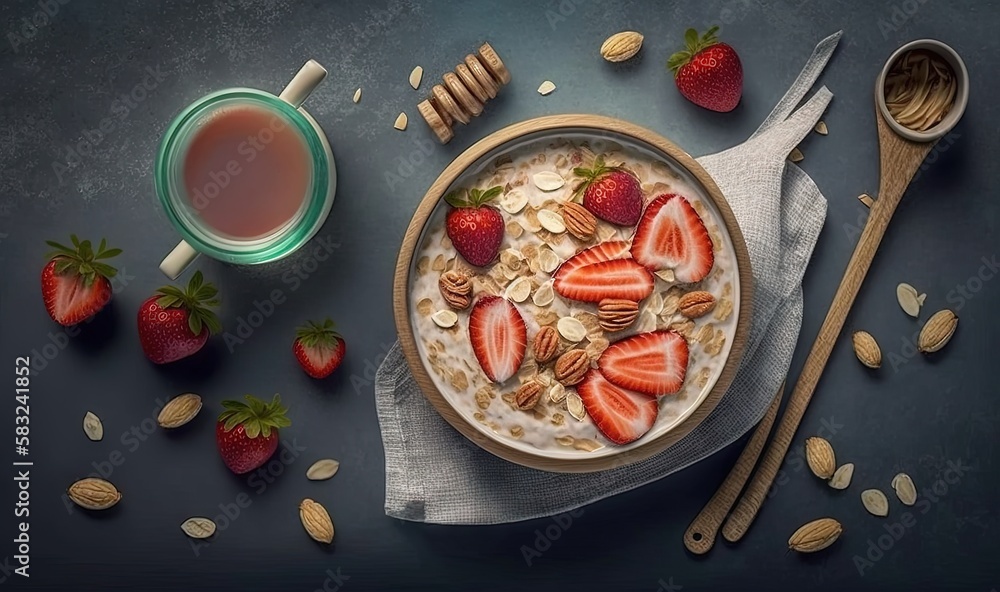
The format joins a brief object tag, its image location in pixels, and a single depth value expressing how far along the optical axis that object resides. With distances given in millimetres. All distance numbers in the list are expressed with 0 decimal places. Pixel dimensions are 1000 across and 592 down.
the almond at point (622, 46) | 596
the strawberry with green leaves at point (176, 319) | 586
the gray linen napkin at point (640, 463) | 587
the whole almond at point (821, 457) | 602
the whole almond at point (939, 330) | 605
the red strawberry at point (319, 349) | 592
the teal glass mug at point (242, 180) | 565
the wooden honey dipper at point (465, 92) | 588
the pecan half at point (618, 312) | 531
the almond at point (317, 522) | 608
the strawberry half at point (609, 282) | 532
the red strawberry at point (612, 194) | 532
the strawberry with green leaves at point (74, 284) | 589
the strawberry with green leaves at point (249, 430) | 593
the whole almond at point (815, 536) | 605
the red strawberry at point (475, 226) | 531
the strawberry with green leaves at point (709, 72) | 583
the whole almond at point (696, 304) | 534
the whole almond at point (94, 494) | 612
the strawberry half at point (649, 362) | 535
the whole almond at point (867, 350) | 603
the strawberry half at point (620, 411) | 538
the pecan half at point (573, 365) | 537
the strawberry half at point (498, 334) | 536
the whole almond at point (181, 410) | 607
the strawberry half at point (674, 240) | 533
